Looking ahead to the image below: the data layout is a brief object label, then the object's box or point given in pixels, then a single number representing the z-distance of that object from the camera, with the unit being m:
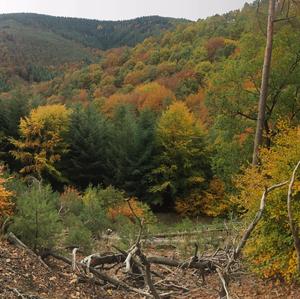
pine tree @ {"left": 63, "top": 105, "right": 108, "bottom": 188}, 30.62
